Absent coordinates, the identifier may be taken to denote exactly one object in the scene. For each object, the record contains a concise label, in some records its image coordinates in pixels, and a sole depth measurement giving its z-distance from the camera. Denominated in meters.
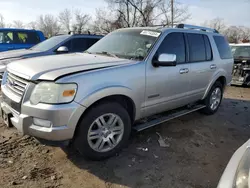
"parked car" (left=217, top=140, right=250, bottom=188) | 1.62
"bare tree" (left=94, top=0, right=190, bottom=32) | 32.16
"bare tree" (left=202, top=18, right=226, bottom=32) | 49.97
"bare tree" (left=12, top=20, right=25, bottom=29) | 52.89
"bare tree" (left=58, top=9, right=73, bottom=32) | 55.19
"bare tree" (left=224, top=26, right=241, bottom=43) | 49.44
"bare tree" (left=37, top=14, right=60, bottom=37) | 56.86
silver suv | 2.71
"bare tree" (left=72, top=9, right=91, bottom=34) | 47.19
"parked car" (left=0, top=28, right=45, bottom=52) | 9.93
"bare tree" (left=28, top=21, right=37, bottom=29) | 56.27
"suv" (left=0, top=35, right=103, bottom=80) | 6.82
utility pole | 28.95
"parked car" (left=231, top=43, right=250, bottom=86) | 8.69
